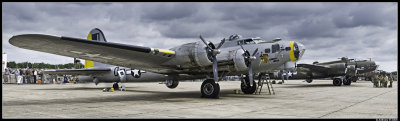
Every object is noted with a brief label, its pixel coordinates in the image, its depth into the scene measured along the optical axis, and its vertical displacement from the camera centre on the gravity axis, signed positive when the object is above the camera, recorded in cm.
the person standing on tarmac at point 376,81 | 2310 -155
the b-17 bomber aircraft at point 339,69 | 2592 -52
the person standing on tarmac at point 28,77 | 3509 -148
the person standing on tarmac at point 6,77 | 3539 -147
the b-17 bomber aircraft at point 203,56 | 975 +37
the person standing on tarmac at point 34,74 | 3490 -110
